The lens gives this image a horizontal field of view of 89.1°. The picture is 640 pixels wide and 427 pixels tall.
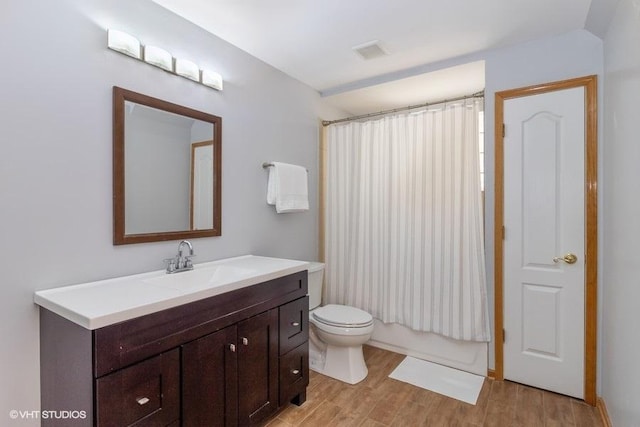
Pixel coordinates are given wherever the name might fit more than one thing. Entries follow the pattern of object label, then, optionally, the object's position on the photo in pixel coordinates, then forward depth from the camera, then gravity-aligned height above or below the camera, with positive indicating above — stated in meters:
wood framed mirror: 1.62 +0.24
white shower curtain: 2.35 -0.07
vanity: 1.12 -0.56
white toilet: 2.24 -0.92
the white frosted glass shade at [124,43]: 1.55 +0.83
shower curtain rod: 2.34 +0.84
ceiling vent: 2.19 +1.13
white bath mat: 2.14 -1.19
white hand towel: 2.42 +0.19
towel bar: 2.42 +0.36
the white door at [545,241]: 2.03 -0.19
